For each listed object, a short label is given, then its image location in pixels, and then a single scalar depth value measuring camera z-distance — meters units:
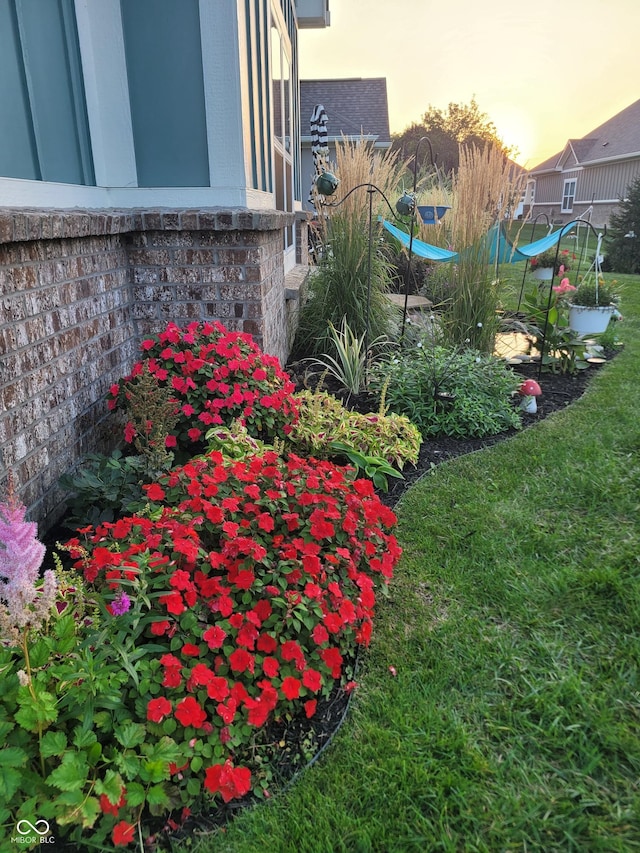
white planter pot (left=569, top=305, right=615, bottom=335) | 5.42
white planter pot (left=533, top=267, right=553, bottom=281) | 8.80
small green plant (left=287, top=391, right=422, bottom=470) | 2.65
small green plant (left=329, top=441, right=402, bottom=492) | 2.60
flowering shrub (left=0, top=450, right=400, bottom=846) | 1.07
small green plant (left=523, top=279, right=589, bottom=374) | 4.43
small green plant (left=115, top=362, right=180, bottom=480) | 2.02
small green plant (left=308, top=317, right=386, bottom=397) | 3.79
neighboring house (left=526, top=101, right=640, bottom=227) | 20.12
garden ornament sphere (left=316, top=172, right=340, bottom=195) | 3.74
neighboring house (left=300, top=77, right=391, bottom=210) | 14.39
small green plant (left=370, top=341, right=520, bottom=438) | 3.32
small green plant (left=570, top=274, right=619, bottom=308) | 5.50
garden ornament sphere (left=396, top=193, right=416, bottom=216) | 4.16
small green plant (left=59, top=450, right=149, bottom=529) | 1.91
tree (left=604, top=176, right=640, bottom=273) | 11.51
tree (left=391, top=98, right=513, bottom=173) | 31.86
